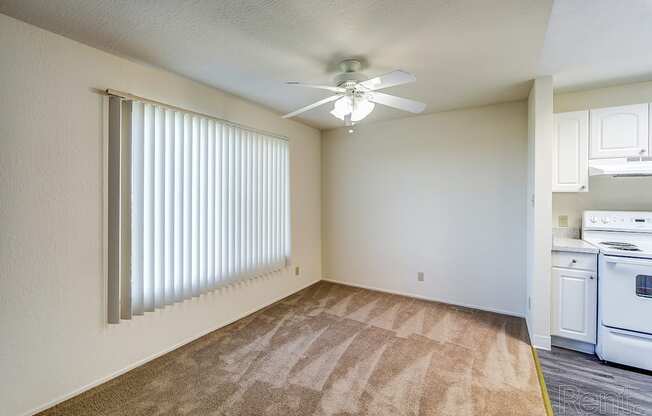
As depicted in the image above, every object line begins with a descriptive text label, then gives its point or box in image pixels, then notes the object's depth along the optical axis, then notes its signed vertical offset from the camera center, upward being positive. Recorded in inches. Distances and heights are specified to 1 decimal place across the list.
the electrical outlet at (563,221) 119.0 -6.3
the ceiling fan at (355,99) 85.0 +32.7
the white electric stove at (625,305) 87.6 -31.2
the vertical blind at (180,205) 86.2 +0.2
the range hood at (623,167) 99.0 +13.8
